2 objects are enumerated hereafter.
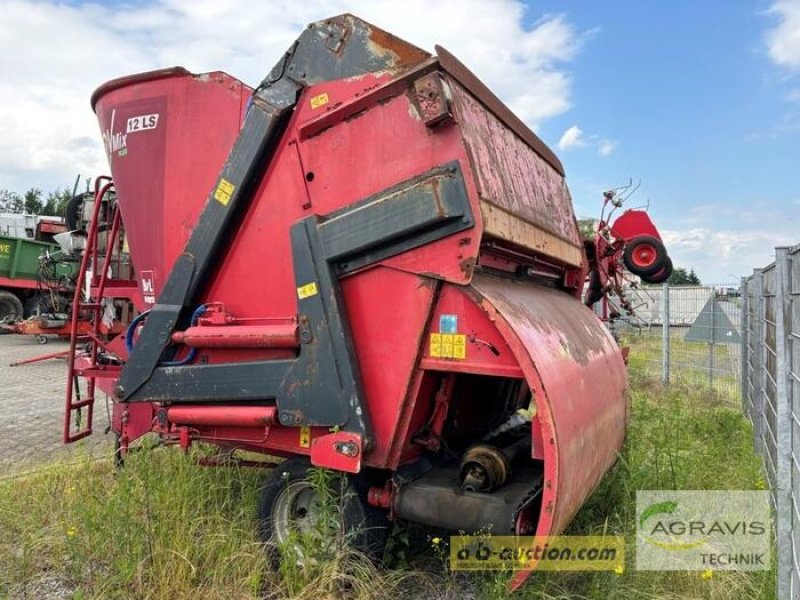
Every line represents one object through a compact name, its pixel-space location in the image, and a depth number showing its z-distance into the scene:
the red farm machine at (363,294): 2.57
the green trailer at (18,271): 15.63
